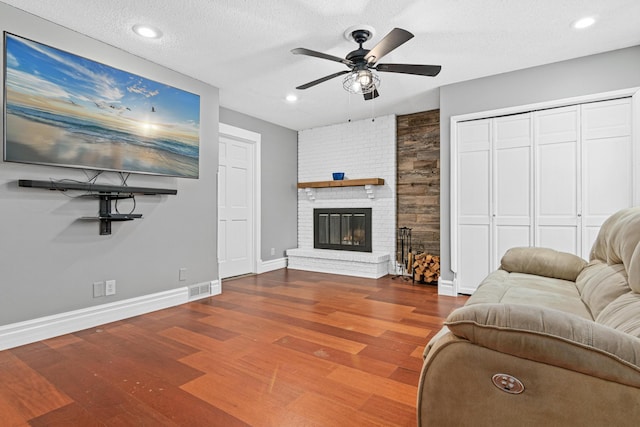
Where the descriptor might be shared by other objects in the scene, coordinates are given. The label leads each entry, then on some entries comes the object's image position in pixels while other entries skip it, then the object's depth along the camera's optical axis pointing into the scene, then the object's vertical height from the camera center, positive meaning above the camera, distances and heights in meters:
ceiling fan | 2.62 +1.24
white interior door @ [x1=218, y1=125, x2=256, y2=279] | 4.91 +0.13
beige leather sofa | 0.84 -0.42
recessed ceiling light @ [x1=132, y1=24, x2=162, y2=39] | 2.81 +1.56
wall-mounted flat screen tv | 2.54 +0.87
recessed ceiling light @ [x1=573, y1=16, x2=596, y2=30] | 2.67 +1.56
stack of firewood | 4.63 -0.74
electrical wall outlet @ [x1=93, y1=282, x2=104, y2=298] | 2.99 -0.67
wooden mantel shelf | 5.30 +0.52
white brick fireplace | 5.32 +0.43
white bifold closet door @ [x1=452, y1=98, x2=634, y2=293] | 3.23 +0.36
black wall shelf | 2.78 +0.19
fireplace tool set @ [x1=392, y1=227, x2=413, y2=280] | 5.18 -0.55
